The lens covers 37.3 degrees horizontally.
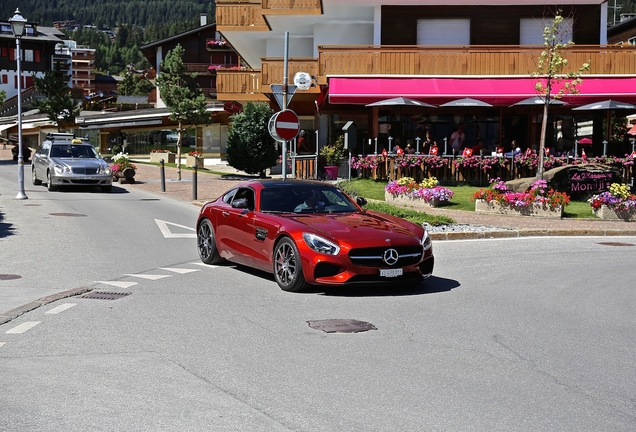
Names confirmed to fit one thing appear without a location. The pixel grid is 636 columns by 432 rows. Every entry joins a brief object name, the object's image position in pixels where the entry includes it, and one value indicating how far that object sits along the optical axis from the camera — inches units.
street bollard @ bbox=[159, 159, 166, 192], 1278.5
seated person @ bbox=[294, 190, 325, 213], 502.3
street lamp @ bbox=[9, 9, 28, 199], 1033.5
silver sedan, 1230.3
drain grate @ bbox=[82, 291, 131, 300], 437.7
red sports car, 443.2
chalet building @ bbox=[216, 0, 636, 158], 1352.1
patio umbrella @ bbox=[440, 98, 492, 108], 1268.5
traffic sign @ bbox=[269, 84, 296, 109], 823.1
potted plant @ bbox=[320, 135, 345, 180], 1375.5
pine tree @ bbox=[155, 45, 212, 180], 1870.1
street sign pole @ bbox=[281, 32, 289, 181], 820.2
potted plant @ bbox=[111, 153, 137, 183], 1430.9
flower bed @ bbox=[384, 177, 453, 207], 979.9
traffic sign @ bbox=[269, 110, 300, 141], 807.1
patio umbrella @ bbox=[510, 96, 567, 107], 1243.8
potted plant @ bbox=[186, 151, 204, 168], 1954.1
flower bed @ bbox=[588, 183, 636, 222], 894.4
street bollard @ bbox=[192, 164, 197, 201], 1140.3
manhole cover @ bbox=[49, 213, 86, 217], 892.7
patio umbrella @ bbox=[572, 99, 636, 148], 1235.9
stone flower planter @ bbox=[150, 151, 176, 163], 2252.6
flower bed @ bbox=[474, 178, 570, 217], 901.2
